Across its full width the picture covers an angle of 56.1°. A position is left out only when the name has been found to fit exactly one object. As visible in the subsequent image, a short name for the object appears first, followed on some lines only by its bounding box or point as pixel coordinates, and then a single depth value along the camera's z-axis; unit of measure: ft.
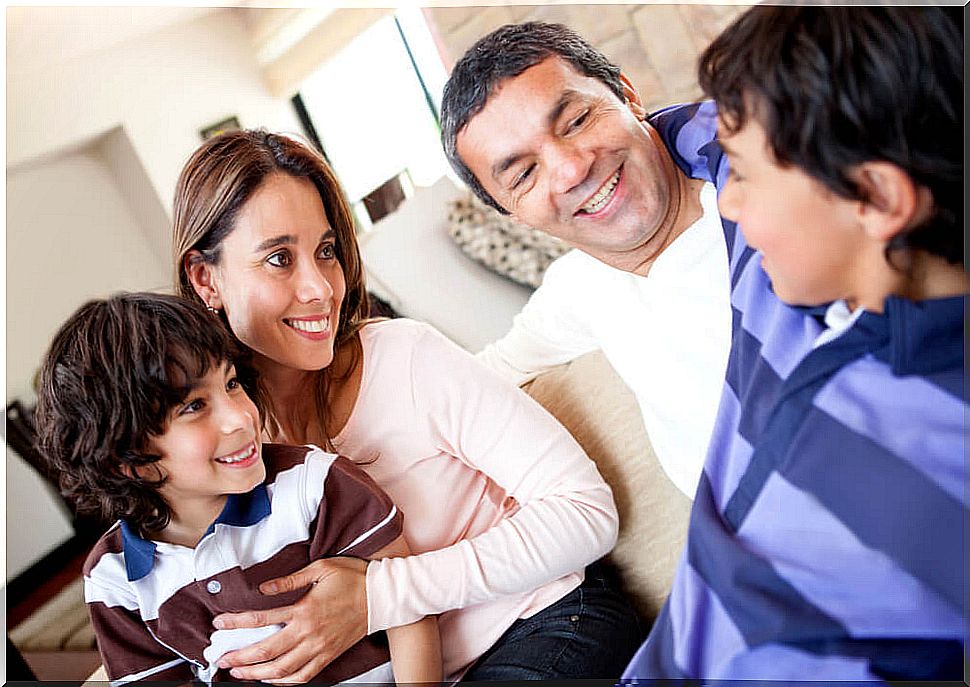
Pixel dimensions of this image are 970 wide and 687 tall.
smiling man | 2.80
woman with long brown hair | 2.90
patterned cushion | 4.80
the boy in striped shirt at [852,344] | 1.60
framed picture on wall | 4.41
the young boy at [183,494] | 2.60
